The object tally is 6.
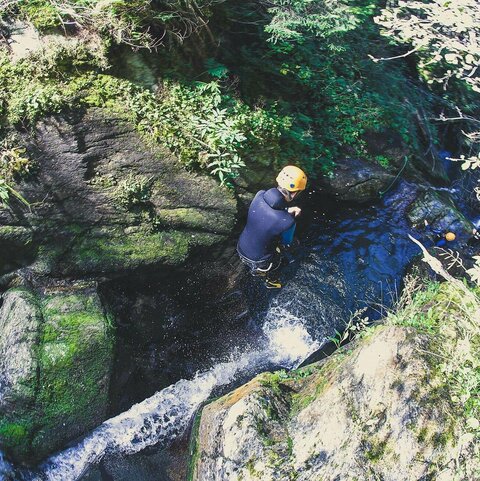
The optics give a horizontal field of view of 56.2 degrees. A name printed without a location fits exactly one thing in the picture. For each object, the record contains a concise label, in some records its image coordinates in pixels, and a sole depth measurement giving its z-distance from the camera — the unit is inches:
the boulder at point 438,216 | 350.0
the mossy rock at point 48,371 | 204.4
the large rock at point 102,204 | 230.7
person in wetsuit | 246.7
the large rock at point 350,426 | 144.3
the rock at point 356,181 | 339.3
